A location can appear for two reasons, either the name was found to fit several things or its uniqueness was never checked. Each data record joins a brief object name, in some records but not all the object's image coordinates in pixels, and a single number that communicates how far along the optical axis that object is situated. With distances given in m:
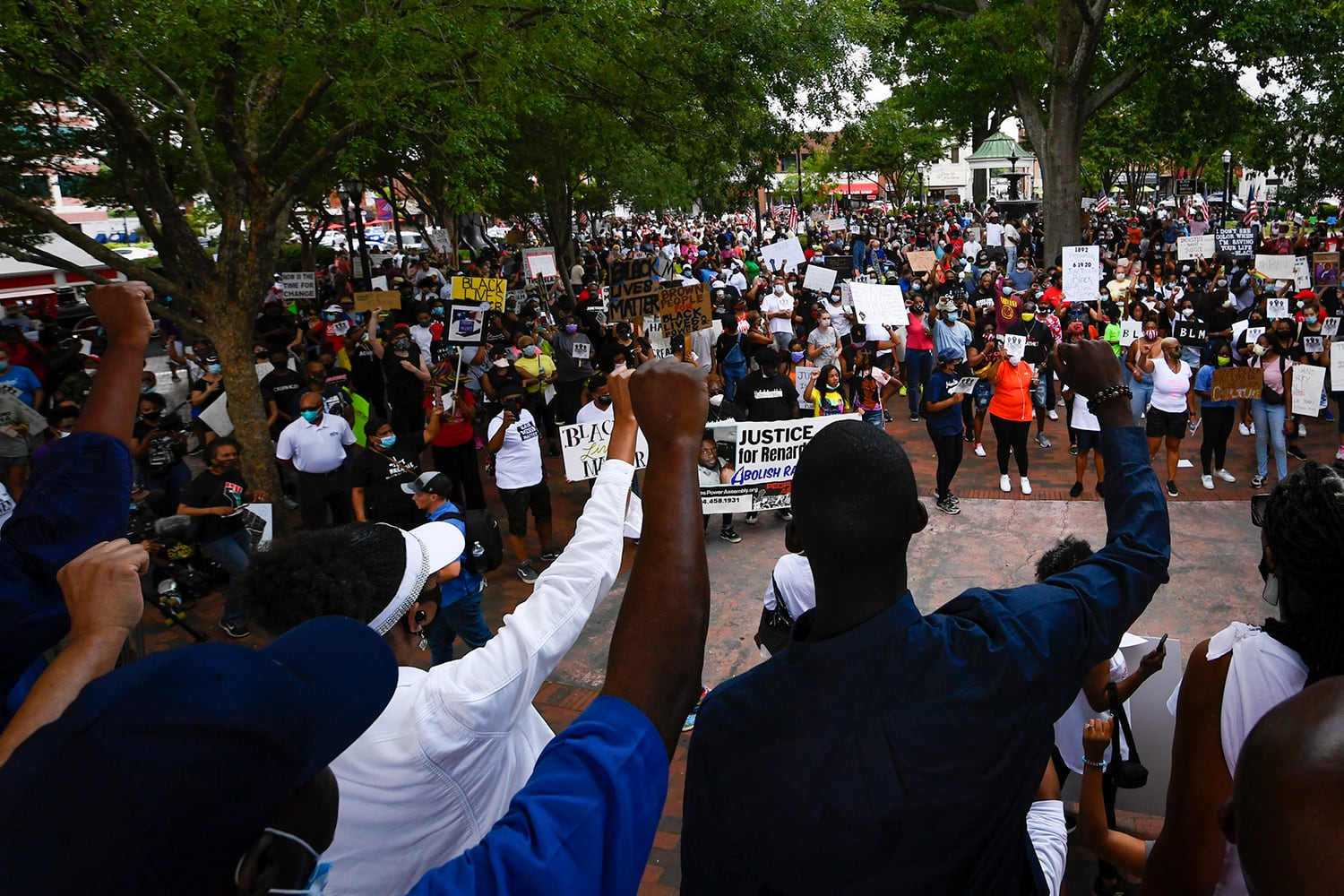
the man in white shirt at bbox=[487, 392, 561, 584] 8.30
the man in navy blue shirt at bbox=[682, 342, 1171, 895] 1.53
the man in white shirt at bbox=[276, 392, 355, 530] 8.51
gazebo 53.38
